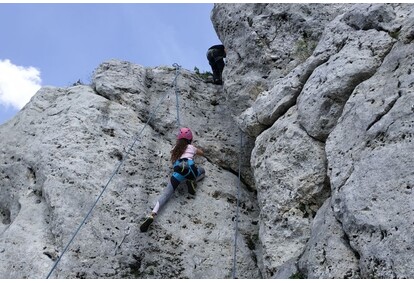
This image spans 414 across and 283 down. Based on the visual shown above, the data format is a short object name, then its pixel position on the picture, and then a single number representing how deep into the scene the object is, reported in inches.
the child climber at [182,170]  408.6
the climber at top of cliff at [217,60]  583.2
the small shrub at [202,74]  591.5
